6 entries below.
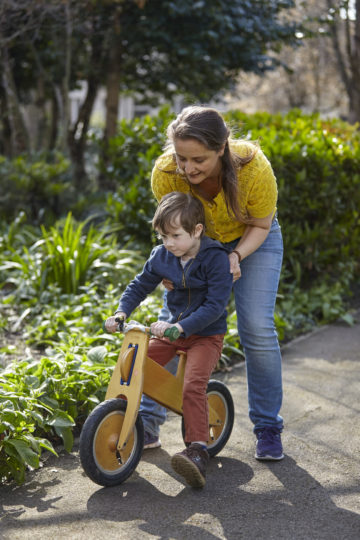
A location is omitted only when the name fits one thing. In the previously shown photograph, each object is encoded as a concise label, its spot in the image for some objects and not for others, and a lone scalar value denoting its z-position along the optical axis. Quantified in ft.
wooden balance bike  9.37
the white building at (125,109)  80.47
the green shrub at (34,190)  24.90
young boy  9.55
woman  9.61
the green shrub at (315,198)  20.51
